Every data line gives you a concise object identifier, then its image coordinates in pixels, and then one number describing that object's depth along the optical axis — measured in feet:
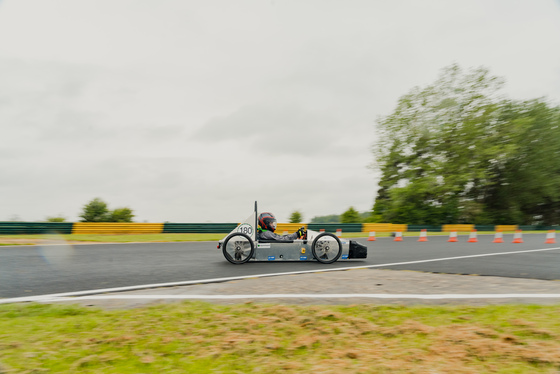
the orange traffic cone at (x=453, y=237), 66.03
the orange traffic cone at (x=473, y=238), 64.99
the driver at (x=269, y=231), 33.99
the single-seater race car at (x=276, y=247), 33.42
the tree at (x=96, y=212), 92.63
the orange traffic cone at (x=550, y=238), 62.60
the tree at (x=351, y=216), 128.77
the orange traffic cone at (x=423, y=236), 68.28
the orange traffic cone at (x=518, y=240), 63.73
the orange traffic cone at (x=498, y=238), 64.56
